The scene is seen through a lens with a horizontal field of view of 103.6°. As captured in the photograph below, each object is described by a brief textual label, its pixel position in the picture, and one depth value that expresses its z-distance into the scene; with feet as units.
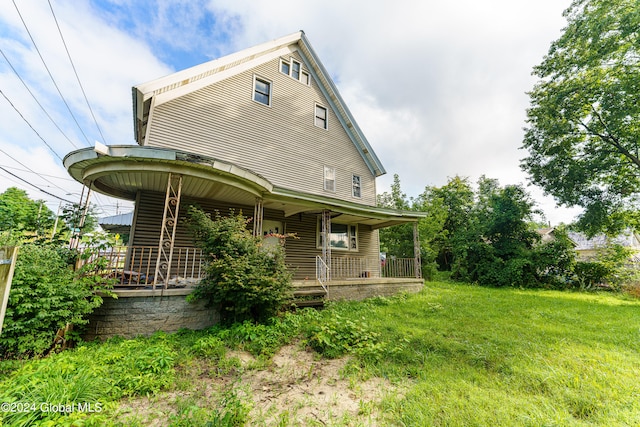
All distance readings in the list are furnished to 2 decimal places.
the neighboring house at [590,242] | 79.14
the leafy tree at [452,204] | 68.23
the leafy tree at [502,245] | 45.42
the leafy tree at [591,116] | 38.45
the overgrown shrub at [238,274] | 16.14
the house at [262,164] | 18.86
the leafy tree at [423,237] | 53.78
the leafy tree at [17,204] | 55.26
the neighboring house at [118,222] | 45.13
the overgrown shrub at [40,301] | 11.43
